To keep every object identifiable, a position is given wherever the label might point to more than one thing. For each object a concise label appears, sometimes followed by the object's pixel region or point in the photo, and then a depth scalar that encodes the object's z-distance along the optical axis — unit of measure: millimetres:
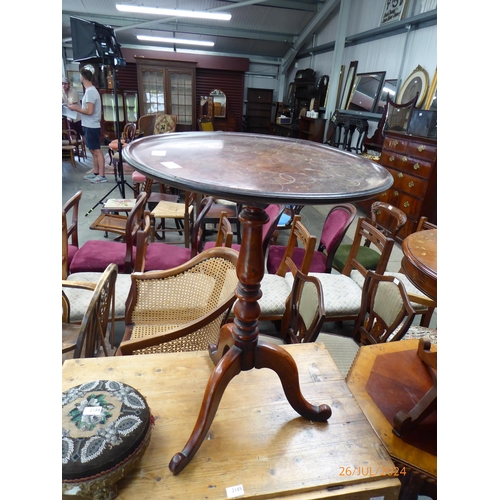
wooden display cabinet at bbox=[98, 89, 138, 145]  8352
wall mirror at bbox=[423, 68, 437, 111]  3984
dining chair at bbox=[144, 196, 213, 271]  2133
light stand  3585
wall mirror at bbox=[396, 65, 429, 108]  4200
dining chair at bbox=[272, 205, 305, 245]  2888
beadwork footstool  630
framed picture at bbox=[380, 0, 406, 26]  4691
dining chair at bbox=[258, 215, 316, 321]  1740
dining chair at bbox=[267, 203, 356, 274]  2182
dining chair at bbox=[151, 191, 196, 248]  2943
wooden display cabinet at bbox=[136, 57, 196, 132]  8055
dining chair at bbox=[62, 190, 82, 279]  1885
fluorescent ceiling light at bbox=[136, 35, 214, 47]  7578
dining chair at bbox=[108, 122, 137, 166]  6180
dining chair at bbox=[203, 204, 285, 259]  2137
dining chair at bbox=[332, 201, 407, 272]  2225
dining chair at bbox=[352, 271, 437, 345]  1396
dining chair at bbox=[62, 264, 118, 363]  1075
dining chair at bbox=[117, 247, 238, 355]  1207
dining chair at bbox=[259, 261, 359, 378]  1345
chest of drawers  3414
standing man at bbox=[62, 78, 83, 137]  7098
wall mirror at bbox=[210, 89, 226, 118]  8875
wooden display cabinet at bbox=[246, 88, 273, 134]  9344
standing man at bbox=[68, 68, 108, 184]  4621
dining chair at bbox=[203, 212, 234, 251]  1793
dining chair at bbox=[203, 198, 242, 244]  3037
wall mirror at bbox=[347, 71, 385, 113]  5289
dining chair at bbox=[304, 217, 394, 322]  1816
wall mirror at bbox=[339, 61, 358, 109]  6008
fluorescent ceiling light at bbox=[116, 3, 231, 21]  5618
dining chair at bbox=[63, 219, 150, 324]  1570
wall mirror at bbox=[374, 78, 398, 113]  4922
